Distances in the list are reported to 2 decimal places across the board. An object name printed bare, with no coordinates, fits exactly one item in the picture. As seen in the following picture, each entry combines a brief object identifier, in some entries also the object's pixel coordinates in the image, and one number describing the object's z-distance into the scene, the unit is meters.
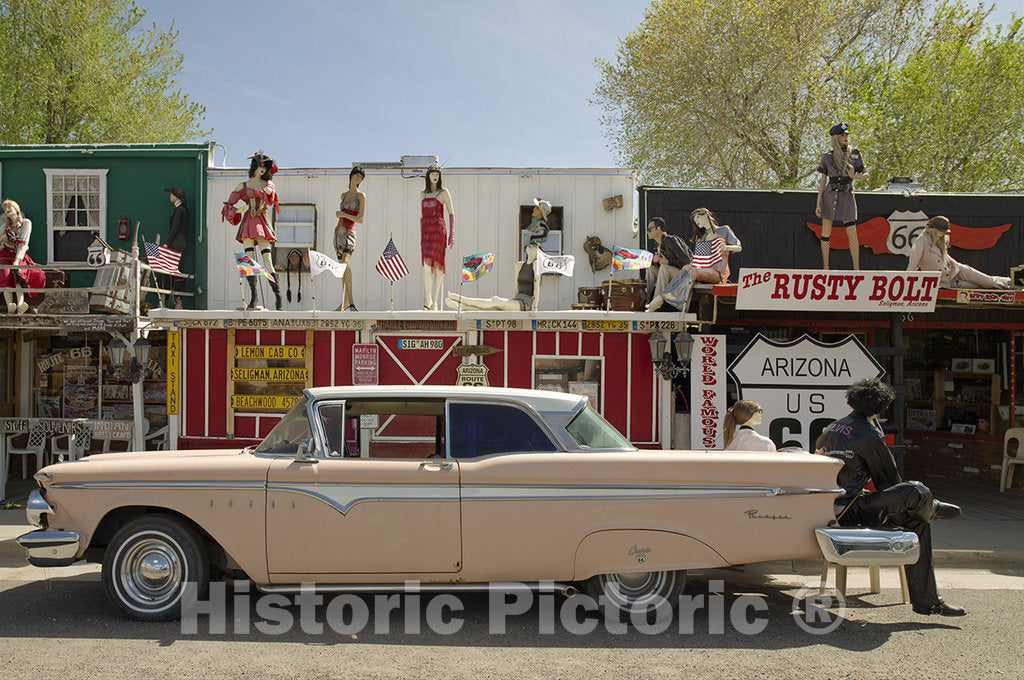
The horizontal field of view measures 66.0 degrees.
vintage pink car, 5.20
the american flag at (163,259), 10.82
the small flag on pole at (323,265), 9.83
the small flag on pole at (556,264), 9.84
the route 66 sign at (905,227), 12.74
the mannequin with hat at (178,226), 12.65
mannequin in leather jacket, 5.45
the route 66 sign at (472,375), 9.80
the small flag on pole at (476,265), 9.90
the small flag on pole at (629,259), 9.75
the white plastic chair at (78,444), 9.80
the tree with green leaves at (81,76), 21.11
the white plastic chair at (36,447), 11.11
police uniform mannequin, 10.40
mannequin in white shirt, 6.32
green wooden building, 12.98
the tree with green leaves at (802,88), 20.19
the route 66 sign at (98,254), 10.93
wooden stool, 5.89
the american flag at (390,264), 10.02
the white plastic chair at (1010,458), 11.80
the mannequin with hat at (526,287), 10.11
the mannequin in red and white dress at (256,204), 10.71
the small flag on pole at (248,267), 10.02
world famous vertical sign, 9.95
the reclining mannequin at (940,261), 9.94
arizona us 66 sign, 10.06
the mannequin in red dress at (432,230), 10.74
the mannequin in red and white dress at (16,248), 10.78
